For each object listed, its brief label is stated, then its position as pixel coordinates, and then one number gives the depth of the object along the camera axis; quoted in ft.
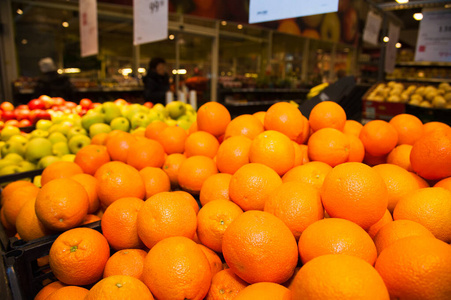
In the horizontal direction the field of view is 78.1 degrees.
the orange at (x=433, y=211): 2.68
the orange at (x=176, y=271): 2.24
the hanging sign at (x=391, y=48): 13.66
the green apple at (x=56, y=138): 6.72
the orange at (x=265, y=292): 2.01
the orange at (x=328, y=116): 4.25
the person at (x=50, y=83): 16.55
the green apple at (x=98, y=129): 6.89
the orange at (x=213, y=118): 4.84
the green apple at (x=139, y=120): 7.54
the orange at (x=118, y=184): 3.55
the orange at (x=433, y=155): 3.18
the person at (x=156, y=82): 15.91
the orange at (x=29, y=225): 3.37
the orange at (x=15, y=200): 3.85
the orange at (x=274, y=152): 3.54
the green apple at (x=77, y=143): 6.35
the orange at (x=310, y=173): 3.28
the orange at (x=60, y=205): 3.11
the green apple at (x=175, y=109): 8.09
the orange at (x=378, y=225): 2.88
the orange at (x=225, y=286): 2.41
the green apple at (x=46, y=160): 5.80
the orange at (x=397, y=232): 2.41
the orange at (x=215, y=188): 3.44
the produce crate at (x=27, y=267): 2.61
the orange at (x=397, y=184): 3.23
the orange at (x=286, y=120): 4.18
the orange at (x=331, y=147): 3.68
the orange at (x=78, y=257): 2.72
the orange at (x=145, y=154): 4.41
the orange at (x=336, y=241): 2.21
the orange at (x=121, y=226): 3.04
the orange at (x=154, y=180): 3.91
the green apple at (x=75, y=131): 6.84
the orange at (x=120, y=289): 2.12
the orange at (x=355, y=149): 4.01
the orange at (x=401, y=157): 3.90
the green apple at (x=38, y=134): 6.93
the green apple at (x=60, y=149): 6.32
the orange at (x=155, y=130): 5.33
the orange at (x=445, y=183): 3.10
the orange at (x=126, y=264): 2.67
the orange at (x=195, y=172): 3.92
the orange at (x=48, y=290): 2.83
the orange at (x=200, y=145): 4.46
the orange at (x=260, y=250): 2.26
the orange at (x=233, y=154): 3.87
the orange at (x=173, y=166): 4.47
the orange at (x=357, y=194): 2.56
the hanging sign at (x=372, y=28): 11.09
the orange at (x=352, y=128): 4.55
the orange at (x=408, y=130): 4.38
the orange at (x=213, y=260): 2.75
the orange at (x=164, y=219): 2.73
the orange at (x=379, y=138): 4.01
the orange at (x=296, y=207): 2.69
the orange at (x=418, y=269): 1.82
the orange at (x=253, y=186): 3.13
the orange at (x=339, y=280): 1.66
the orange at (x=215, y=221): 2.84
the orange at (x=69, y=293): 2.48
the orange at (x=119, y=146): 4.84
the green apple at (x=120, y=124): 7.18
